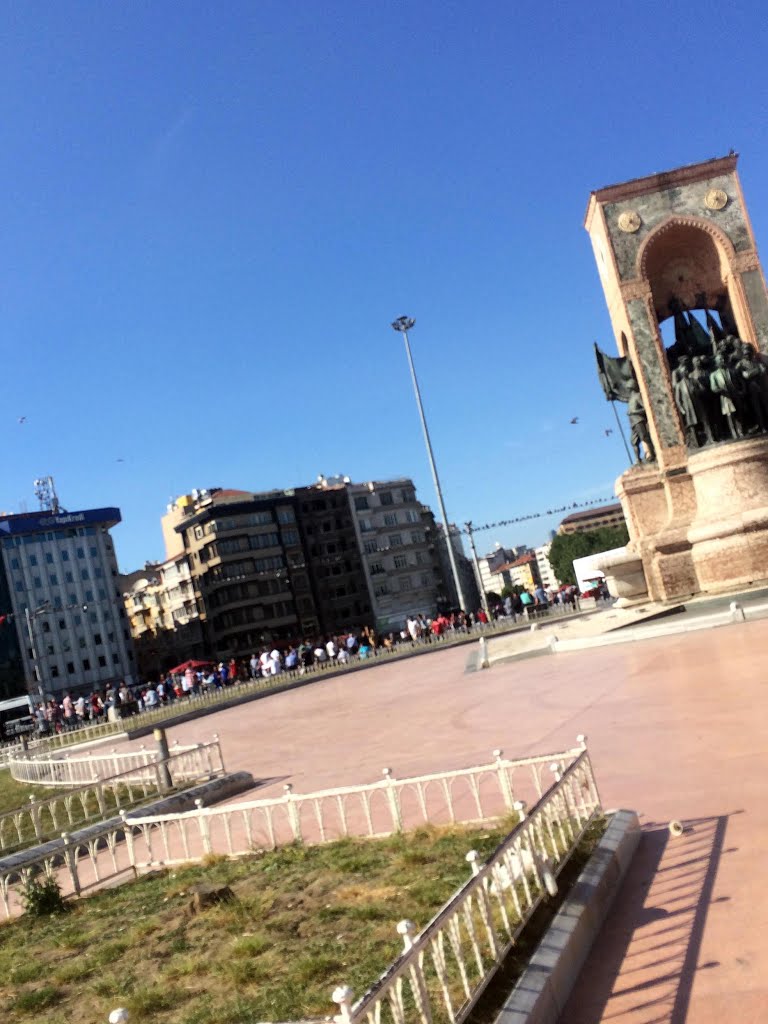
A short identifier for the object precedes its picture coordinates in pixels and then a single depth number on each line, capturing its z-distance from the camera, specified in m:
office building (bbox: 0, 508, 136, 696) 79.75
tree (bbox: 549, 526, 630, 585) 95.88
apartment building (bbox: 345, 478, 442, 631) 84.94
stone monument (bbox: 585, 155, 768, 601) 18.36
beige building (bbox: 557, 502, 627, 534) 181.38
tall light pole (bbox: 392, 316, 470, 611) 42.40
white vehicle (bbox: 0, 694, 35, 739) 45.59
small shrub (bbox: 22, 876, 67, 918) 7.22
